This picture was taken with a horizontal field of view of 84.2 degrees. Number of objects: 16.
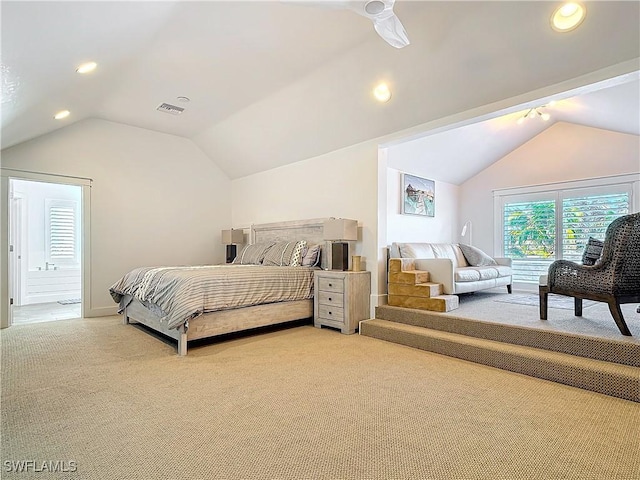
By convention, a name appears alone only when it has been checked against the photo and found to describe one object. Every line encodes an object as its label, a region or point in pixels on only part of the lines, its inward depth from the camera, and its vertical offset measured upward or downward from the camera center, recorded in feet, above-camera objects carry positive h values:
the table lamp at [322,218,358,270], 14.14 +0.22
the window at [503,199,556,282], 19.66 +0.35
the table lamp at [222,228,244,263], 20.77 +0.16
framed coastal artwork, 18.80 +2.59
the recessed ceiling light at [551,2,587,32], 8.14 +5.31
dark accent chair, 9.18 -0.76
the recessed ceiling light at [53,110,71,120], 13.71 +5.10
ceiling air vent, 15.81 +6.13
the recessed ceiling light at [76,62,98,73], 9.92 +5.05
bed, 11.14 -2.02
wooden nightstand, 13.61 -2.23
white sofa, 14.11 -1.11
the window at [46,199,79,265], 22.33 +0.70
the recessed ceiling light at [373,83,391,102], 12.21 +5.26
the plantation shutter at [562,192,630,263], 17.62 +1.32
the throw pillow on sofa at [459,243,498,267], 18.69 -0.83
